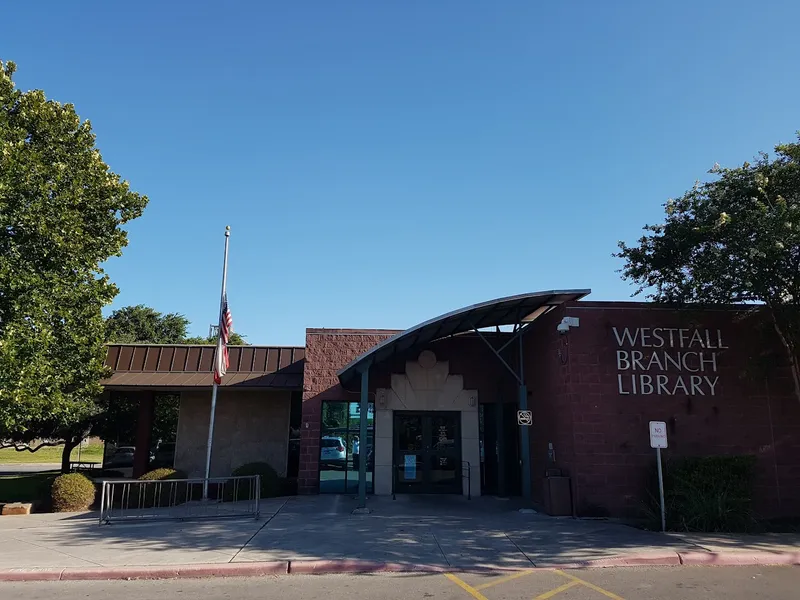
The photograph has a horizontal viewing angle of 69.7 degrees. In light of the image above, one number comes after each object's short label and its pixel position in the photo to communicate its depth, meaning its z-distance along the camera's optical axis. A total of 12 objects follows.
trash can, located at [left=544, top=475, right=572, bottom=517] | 13.20
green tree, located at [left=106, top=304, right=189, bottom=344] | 44.81
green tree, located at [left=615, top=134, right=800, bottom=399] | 11.38
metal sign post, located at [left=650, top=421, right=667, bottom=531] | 11.57
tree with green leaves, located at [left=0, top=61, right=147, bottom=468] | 14.02
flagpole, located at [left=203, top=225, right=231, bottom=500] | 16.30
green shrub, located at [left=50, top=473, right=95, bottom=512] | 15.57
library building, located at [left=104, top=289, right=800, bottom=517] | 13.48
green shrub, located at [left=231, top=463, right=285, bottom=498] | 16.69
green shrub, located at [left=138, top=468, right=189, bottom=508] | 15.97
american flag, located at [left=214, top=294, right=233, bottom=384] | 16.48
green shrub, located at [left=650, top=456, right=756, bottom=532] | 11.57
